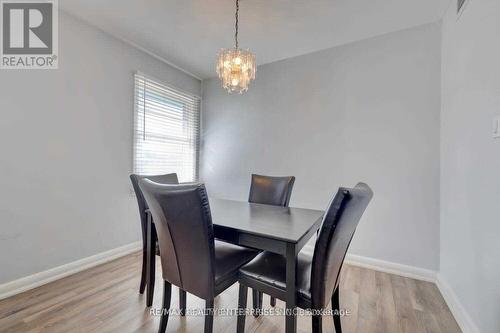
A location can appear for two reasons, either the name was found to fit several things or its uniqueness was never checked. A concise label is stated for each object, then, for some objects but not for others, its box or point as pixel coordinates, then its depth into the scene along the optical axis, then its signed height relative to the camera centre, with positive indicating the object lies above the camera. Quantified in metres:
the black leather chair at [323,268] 1.05 -0.56
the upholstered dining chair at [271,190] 2.08 -0.23
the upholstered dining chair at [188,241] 1.10 -0.41
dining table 1.12 -0.36
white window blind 2.86 +0.50
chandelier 1.79 +0.80
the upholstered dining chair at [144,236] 1.64 -0.55
